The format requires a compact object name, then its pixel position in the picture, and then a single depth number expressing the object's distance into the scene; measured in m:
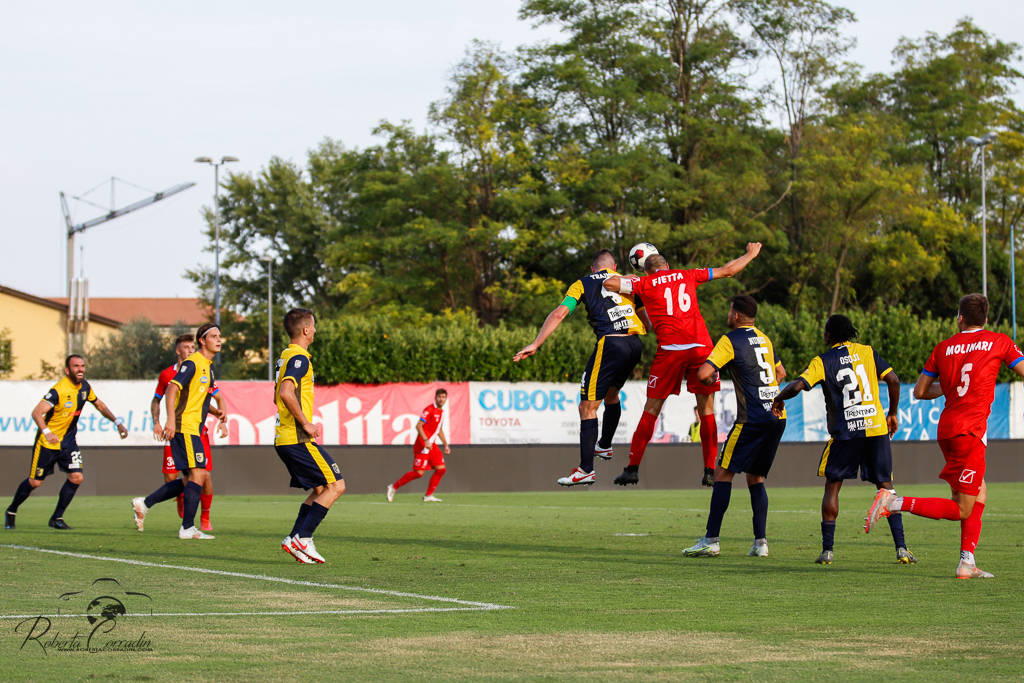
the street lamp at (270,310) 62.12
